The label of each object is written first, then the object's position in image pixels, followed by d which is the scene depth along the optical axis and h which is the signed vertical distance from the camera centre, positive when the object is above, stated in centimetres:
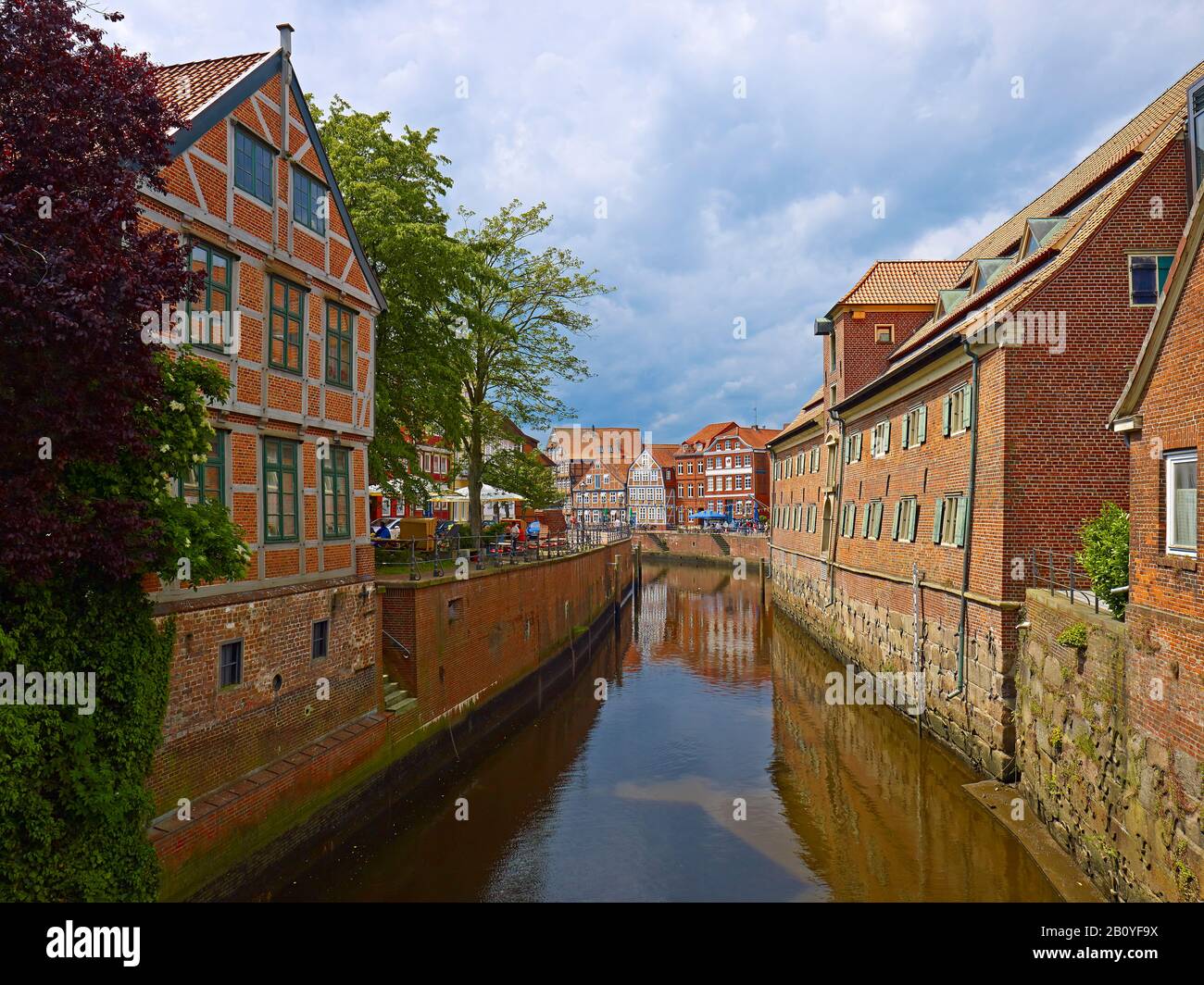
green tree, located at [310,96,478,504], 1820 +592
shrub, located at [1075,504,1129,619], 1042 -84
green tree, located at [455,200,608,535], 2634 +625
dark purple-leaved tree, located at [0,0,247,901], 626 +53
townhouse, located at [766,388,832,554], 3378 +109
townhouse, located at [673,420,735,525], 9325 +374
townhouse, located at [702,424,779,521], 8481 +346
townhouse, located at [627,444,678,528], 9888 +138
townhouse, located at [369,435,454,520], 2510 +28
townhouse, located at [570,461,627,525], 9900 +166
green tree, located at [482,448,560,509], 2881 +129
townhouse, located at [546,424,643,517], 10442 +834
